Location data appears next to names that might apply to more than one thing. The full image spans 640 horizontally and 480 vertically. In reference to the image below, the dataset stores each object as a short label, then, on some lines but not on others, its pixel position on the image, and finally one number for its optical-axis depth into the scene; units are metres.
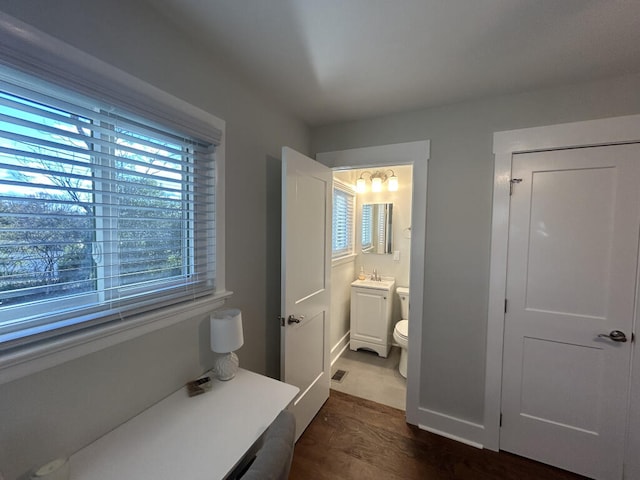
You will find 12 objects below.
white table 0.82
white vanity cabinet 2.97
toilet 2.52
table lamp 1.28
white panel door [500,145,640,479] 1.50
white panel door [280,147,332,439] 1.67
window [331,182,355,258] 2.96
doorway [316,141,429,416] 1.93
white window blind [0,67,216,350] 0.78
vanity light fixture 3.15
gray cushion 0.68
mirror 3.27
